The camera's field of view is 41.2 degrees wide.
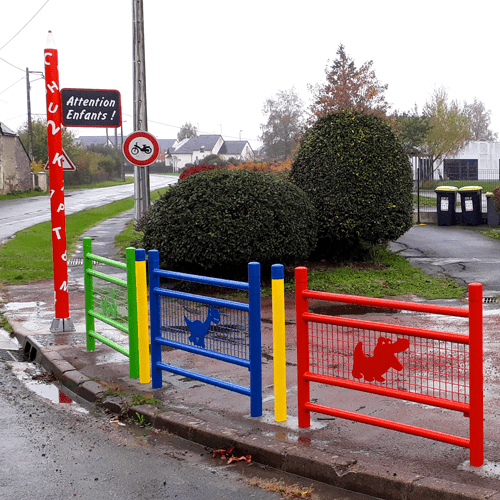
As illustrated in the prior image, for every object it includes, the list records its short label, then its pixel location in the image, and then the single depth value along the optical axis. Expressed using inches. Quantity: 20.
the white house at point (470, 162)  2090.3
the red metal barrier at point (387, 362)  153.4
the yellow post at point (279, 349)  192.7
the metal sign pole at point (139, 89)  581.0
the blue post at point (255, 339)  192.2
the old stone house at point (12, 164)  1959.9
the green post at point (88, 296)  292.0
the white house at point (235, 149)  4830.2
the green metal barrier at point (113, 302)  246.1
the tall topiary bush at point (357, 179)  507.2
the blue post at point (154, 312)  230.8
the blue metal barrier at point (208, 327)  195.8
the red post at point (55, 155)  316.5
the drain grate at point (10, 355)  302.7
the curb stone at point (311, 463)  147.5
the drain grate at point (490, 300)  393.7
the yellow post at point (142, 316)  238.4
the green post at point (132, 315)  245.0
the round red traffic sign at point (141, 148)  477.4
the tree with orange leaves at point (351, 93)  1701.5
